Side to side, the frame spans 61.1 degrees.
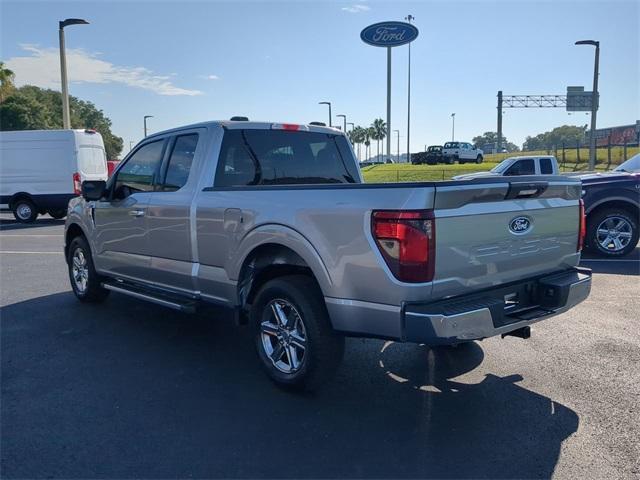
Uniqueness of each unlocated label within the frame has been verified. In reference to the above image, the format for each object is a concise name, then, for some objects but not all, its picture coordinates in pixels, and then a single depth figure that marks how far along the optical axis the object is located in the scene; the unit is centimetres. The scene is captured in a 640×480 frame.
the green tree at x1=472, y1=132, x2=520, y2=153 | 16325
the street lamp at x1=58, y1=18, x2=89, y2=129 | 1942
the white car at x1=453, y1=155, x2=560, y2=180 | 1591
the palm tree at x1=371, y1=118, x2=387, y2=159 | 11419
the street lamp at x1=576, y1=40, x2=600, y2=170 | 2477
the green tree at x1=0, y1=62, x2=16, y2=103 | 4503
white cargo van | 1608
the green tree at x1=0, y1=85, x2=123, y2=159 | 6188
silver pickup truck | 318
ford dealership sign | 4825
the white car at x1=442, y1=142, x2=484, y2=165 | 4781
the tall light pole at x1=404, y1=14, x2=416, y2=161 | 6159
